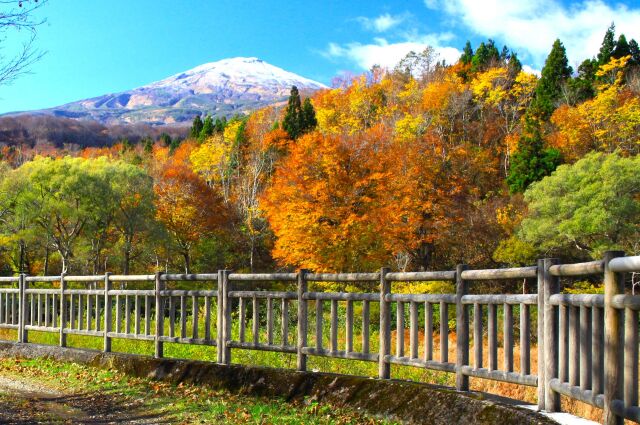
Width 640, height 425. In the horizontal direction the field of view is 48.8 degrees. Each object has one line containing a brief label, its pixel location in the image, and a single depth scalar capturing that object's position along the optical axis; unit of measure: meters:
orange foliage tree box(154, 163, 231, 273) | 58.00
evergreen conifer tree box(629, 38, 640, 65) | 75.19
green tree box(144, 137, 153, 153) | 112.88
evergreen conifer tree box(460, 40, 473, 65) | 94.09
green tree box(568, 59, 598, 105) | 69.12
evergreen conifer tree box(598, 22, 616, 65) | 74.12
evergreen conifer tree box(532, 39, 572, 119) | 68.31
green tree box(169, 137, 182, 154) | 103.71
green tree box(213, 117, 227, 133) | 100.50
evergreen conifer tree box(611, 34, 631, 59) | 75.25
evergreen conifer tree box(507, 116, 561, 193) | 54.78
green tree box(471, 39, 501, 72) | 85.79
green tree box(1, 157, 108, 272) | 49.16
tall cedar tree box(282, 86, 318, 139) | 81.44
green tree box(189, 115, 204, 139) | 104.01
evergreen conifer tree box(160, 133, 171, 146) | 124.44
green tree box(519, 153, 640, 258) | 41.81
